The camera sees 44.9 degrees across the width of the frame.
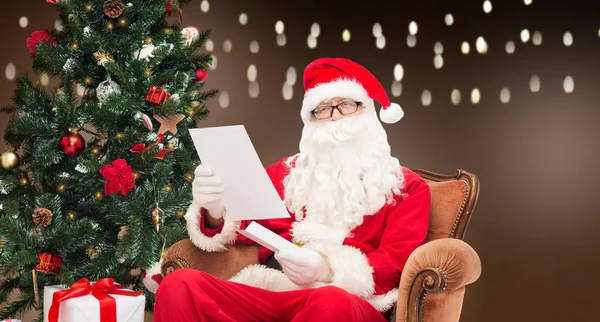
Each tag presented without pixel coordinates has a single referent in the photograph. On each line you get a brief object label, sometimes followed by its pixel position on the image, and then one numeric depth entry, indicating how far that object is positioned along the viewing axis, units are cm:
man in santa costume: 220
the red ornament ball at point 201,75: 341
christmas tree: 306
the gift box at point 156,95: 314
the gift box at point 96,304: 263
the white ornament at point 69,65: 315
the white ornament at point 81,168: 306
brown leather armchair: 225
